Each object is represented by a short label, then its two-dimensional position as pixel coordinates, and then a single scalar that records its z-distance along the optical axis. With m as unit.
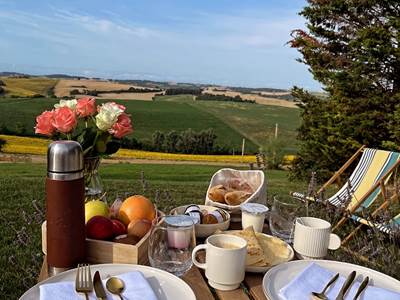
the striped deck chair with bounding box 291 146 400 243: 4.52
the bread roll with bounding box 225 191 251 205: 1.92
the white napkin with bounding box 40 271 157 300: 1.05
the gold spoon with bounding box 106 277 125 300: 1.10
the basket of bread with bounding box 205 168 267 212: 1.92
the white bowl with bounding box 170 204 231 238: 1.60
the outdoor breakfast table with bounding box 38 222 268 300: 1.17
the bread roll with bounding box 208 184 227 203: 1.95
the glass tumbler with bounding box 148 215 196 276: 1.25
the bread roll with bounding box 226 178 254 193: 2.12
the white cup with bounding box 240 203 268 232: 1.67
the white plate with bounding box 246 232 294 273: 1.30
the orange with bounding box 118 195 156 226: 1.53
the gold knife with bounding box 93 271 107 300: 1.06
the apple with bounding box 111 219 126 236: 1.39
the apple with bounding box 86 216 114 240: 1.34
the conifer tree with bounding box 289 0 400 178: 7.31
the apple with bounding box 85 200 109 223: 1.49
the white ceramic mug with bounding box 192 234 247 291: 1.17
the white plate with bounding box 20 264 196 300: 1.10
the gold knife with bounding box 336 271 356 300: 1.11
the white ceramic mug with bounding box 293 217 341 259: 1.40
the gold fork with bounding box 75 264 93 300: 1.08
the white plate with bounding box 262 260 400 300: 1.17
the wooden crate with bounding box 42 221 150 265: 1.29
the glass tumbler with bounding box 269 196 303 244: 1.64
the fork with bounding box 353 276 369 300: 1.12
